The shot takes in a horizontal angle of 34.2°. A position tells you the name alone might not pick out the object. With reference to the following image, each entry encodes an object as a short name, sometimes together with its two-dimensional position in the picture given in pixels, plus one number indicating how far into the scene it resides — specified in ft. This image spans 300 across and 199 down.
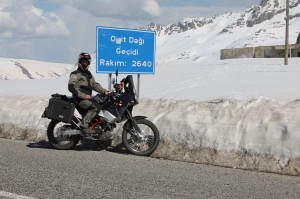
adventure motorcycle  31.71
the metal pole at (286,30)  93.16
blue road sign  39.06
